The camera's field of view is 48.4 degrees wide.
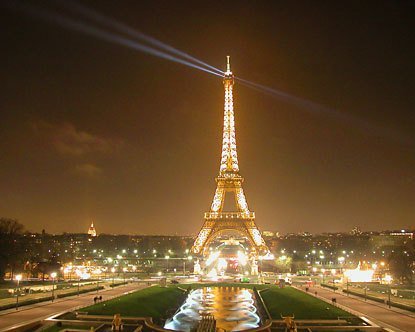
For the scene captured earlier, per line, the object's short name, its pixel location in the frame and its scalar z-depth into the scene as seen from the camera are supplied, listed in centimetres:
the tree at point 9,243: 5859
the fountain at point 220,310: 3681
